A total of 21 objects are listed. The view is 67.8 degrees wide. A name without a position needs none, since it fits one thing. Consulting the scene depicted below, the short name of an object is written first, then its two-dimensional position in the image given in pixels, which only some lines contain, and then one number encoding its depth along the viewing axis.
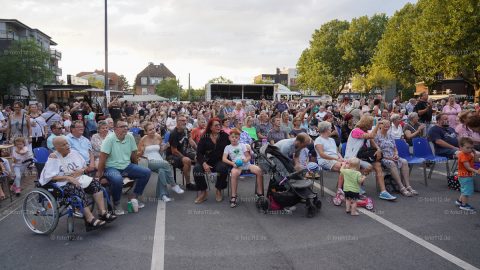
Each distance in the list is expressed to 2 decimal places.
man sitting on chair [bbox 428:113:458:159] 7.87
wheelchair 4.86
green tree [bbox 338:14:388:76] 49.41
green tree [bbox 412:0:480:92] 24.70
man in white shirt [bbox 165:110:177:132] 12.78
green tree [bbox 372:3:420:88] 34.03
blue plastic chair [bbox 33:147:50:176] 5.78
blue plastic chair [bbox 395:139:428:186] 7.61
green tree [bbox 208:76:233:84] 108.50
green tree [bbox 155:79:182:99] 91.69
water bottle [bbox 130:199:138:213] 6.07
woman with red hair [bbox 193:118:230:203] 6.62
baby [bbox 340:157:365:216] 5.74
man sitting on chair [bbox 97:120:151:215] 5.83
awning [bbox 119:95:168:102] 41.22
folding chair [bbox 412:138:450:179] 7.91
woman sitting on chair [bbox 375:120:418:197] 6.85
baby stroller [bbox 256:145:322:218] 5.74
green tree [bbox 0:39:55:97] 43.88
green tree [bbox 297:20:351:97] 54.62
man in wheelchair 4.96
